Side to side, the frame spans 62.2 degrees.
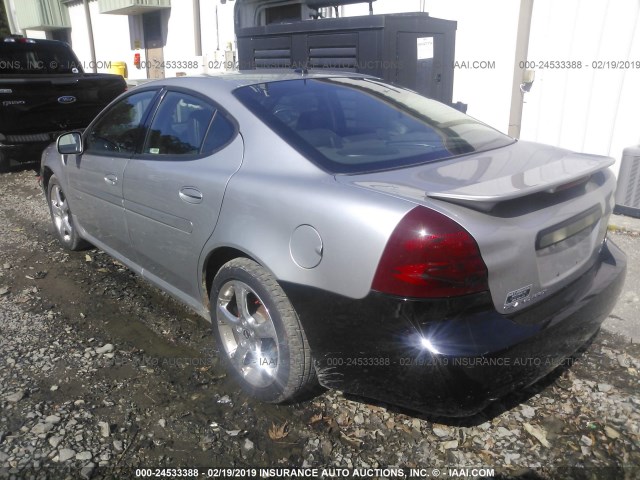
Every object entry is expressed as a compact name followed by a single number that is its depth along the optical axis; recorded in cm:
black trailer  493
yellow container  1498
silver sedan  190
